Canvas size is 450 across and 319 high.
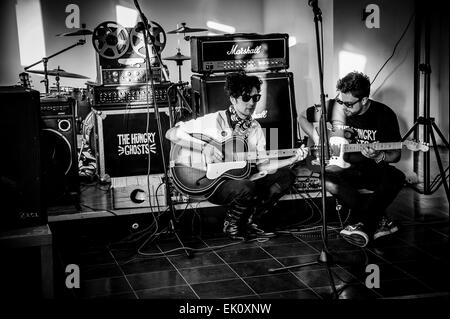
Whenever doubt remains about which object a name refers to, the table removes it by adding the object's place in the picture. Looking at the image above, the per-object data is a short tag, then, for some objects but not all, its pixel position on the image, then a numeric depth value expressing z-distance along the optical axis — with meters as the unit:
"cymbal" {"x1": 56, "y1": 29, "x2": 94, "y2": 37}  5.96
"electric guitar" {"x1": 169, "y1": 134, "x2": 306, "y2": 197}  4.08
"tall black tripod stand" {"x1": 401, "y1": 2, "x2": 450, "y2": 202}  4.32
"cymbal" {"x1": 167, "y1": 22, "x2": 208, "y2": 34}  6.49
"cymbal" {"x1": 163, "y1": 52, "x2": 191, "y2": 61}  6.52
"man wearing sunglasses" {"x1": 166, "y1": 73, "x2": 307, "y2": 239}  4.09
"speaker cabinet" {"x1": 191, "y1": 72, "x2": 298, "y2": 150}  5.05
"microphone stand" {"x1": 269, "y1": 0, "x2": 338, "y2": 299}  3.07
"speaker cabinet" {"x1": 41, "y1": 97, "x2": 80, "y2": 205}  4.77
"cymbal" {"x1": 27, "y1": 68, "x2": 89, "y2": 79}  5.89
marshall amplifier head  4.93
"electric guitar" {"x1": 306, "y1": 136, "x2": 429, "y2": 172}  4.11
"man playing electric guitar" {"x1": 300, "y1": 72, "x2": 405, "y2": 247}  4.08
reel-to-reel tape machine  5.02
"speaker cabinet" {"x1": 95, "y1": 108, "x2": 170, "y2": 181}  5.15
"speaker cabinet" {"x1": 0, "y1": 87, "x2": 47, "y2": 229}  2.82
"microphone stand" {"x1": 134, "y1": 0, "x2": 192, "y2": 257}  3.55
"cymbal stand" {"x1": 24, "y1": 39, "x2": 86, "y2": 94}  5.84
